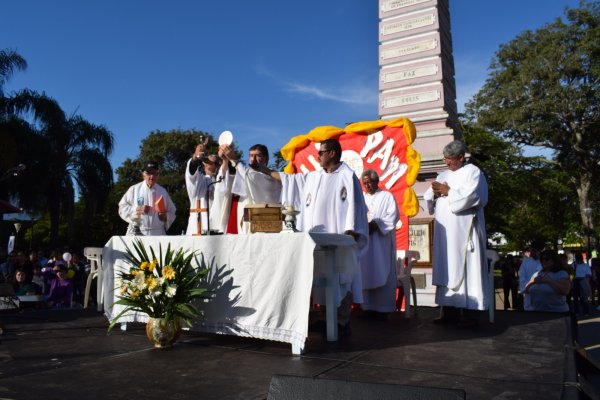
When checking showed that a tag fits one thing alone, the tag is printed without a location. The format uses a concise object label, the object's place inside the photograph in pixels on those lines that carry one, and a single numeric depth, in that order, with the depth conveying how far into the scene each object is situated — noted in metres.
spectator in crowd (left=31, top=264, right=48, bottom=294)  10.56
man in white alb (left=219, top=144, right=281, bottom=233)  5.38
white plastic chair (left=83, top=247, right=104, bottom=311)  6.82
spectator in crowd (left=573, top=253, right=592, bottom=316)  11.67
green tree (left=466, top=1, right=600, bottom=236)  24.08
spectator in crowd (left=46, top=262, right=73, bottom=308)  9.91
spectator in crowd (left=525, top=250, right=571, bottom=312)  7.46
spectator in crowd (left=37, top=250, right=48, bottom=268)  13.34
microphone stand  4.97
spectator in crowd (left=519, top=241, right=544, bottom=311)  10.23
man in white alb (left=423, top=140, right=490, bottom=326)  5.45
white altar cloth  4.05
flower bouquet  4.31
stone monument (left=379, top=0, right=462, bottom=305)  9.53
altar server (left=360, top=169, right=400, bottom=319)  6.07
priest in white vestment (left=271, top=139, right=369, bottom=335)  4.91
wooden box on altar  4.70
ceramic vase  4.28
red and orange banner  8.15
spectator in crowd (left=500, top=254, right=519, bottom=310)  13.20
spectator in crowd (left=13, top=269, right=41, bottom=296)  9.53
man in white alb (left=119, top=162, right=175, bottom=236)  6.71
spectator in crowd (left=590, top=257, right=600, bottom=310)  15.19
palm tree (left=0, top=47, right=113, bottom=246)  21.42
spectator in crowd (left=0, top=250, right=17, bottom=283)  10.44
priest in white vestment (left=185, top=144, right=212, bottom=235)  6.16
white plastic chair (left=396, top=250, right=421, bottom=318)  6.35
